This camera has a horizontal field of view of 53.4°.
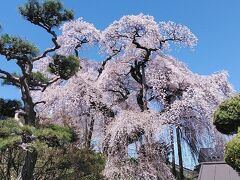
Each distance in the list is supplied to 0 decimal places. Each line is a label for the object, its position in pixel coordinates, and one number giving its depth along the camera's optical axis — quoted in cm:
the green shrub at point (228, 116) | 450
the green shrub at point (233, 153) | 360
